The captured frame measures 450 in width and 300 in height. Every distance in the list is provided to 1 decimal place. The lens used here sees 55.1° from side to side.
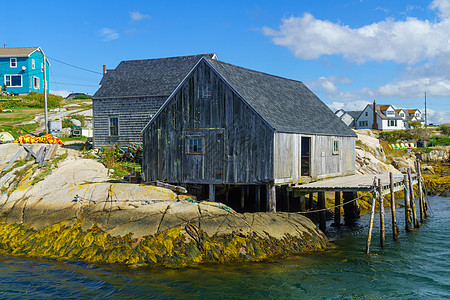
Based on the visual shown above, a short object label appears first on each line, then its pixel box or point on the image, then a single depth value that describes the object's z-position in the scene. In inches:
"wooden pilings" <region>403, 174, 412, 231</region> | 898.1
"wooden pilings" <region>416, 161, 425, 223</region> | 994.6
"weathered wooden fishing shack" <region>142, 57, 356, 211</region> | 818.8
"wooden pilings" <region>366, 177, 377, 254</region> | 711.1
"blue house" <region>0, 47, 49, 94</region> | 2316.7
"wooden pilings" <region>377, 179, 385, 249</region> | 752.3
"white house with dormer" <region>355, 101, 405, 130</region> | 3427.7
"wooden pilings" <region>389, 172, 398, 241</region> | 789.9
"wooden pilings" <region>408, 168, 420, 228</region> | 928.9
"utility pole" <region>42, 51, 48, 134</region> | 1445.9
